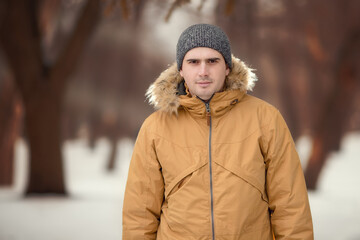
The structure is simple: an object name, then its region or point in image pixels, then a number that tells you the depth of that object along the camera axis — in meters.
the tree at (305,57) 9.91
